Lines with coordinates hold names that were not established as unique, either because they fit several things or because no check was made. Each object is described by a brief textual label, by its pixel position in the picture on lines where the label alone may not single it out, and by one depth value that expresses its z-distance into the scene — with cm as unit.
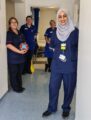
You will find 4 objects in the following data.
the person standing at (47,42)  325
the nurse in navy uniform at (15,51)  216
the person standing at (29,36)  304
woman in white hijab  158
